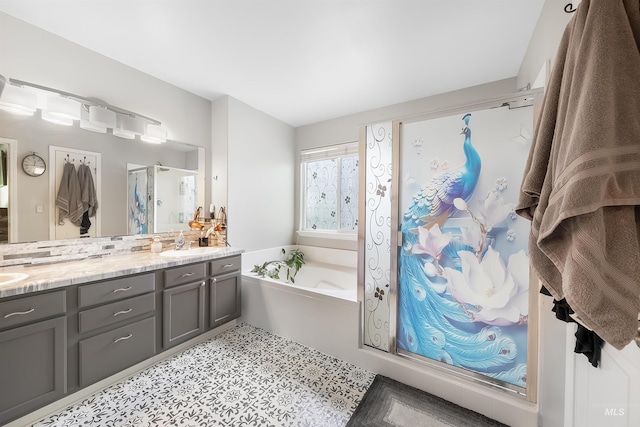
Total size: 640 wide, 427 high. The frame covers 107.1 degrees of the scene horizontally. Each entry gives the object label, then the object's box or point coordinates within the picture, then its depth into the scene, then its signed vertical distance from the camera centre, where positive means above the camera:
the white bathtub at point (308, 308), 2.00 -0.94
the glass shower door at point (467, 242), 1.42 -0.19
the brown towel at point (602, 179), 0.53 +0.08
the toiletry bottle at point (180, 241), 2.55 -0.33
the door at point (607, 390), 0.63 -0.55
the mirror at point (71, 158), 1.71 +0.42
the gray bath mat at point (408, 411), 1.43 -1.27
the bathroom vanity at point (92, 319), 1.33 -0.75
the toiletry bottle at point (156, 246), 2.38 -0.35
